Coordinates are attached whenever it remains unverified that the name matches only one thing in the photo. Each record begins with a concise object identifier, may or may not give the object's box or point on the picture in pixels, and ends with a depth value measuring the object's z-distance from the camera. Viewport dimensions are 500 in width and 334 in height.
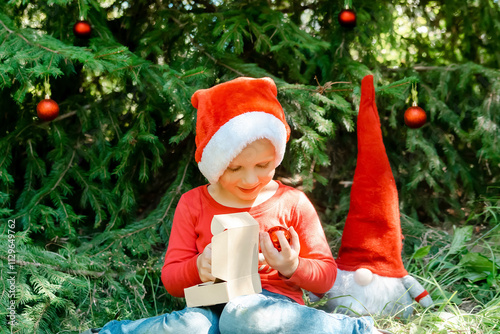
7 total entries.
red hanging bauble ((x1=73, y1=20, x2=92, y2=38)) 2.42
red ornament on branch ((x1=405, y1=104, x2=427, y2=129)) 2.50
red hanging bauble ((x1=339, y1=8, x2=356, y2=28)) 2.56
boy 1.67
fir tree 2.25
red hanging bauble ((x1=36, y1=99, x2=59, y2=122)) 2.43
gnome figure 2.10
